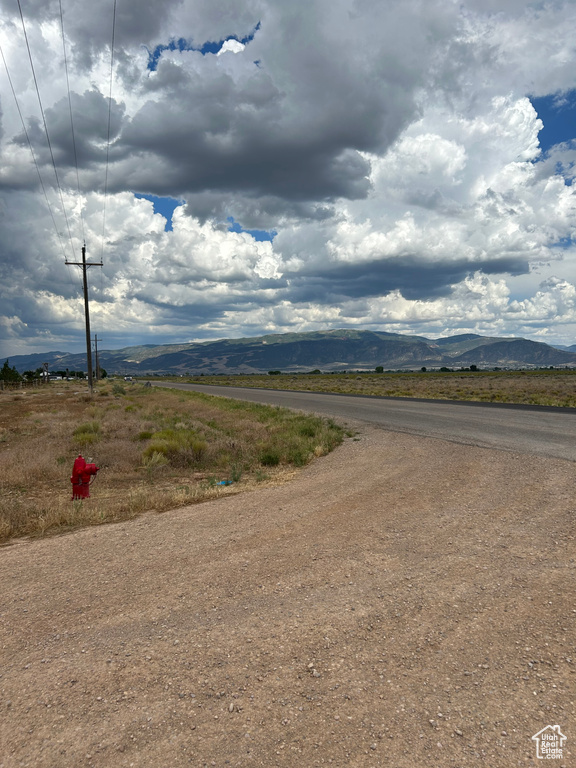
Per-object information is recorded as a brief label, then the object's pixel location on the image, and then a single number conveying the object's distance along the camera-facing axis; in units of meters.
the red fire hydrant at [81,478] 9.04
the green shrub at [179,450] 13.43
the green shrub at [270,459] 12.66
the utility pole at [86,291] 40.50
